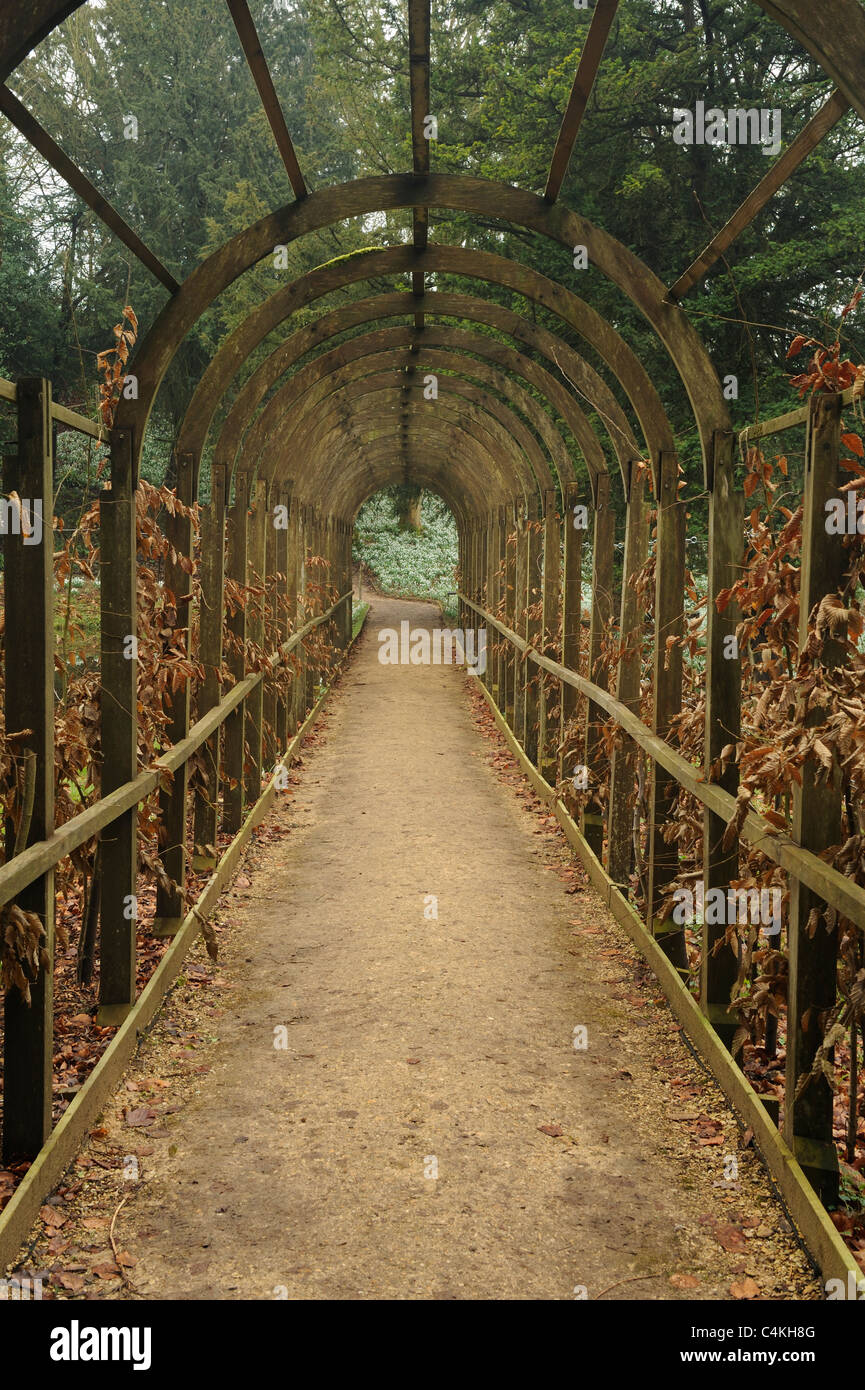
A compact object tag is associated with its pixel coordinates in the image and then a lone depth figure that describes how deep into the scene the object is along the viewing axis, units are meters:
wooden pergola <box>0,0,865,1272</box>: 3.05
